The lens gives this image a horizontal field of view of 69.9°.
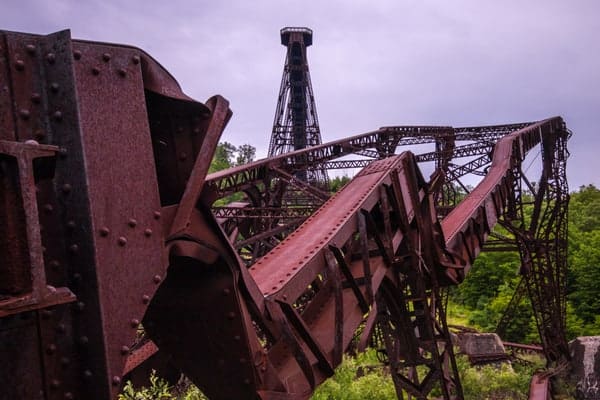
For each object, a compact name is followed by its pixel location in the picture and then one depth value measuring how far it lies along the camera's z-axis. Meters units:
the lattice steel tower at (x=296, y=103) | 32.31
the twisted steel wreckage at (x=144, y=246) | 1.50
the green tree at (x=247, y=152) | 61.86
